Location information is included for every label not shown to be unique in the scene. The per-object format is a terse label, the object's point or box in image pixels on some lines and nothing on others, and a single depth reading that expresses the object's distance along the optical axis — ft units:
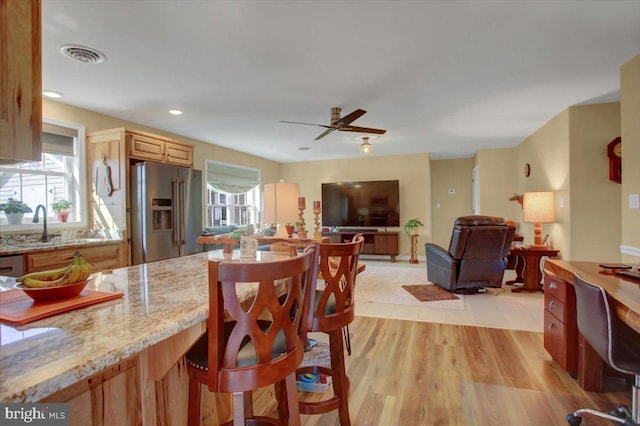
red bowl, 3.40
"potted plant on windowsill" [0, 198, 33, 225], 10.27
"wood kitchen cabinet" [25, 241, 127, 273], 9.05
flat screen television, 23.72
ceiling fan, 11.61
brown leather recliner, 13.32
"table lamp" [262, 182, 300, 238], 7.45
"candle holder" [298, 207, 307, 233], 7.37
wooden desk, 4.66
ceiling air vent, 7.89
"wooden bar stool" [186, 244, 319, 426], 3.11
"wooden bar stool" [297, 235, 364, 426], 5.08
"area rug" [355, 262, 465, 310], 13.14
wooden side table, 14.08
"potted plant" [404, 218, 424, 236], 22.75
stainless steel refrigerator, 12.30
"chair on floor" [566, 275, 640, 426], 4.88
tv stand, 22.80
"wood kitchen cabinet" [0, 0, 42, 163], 2.61
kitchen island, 2.15
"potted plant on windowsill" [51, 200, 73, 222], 11.68
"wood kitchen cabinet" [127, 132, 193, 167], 12.53
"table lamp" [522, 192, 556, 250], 14.01
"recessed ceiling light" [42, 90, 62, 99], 10.66
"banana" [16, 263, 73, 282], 3.67
